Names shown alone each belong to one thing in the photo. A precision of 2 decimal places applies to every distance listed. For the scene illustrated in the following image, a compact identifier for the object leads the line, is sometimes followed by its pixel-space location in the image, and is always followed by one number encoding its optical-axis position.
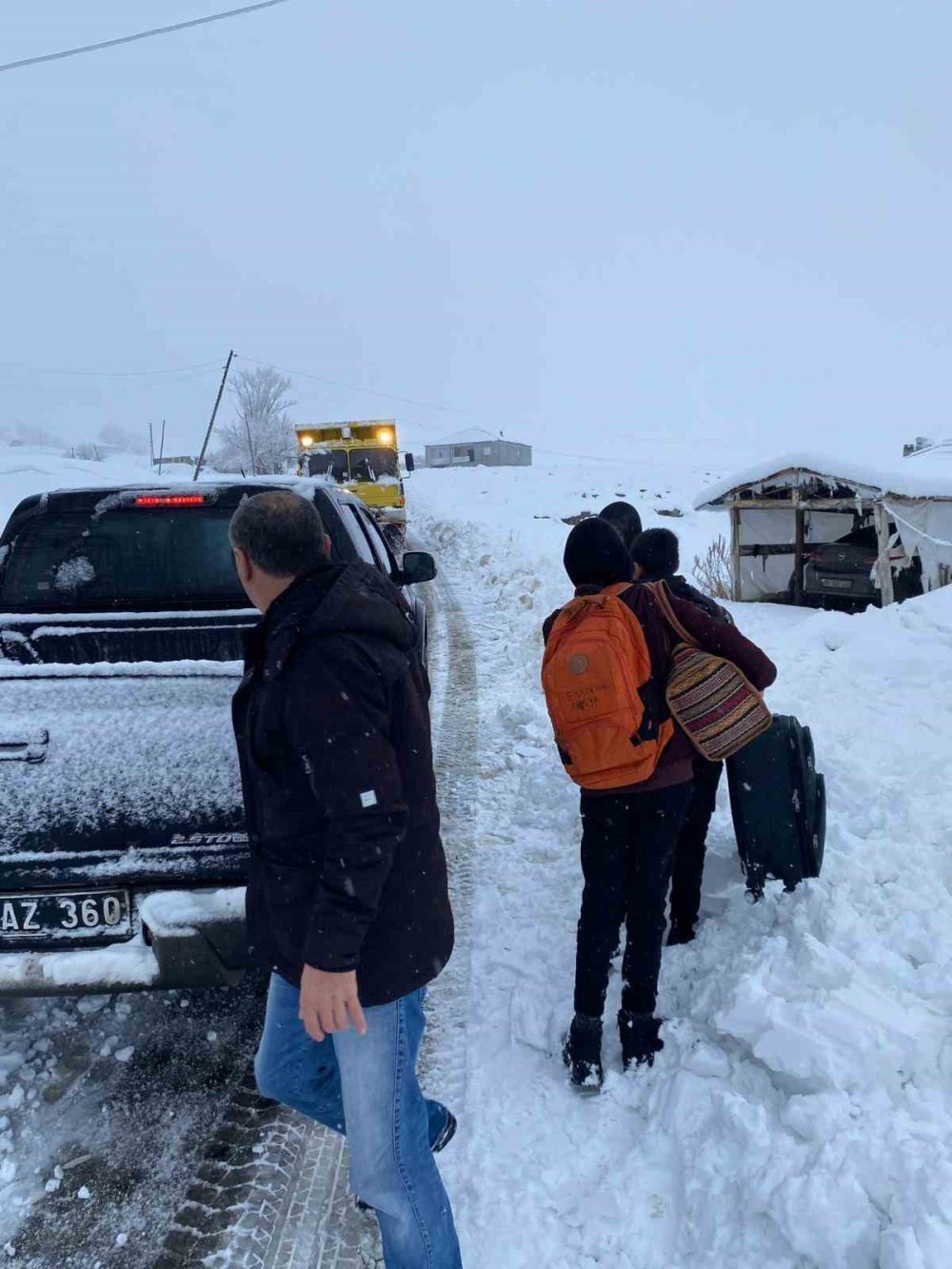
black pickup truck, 2.42
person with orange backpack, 2.45
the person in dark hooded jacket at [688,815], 3.22
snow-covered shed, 11.37
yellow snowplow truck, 18.81
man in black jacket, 1.59
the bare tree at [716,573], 15.42
